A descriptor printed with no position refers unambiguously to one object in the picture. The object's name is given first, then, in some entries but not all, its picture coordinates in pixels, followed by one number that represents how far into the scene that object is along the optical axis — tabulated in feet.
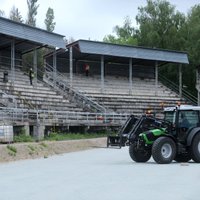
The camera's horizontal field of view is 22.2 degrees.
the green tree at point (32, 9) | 285.23
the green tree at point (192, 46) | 188.24
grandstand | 113.50
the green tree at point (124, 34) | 220.72
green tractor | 63.36
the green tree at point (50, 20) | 311.88
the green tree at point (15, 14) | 259.78
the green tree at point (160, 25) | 198.90
